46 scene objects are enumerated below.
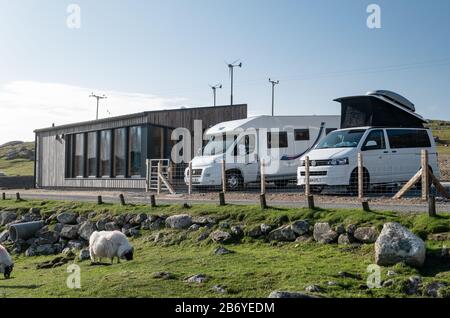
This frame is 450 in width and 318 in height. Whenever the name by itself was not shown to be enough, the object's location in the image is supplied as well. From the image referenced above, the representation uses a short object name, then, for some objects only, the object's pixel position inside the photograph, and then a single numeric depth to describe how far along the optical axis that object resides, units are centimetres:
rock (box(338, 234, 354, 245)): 1150
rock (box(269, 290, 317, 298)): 786
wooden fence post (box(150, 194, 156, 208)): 1742
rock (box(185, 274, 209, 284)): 920
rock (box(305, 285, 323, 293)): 836
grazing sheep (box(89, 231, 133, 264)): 1230
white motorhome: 2147
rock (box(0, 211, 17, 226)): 2181
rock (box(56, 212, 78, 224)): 1914
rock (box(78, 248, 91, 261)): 1408
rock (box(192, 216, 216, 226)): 1436
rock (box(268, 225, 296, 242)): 1250
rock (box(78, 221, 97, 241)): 1731
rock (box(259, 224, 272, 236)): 1304
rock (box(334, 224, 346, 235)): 1181
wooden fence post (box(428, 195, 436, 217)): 1143
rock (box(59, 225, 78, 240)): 1777
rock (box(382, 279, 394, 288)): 873
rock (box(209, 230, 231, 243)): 1317
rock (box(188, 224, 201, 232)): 1422
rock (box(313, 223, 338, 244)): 1184
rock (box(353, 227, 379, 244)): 1116
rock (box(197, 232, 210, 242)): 1355
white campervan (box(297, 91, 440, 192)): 1623
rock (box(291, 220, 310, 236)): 1245
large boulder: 961
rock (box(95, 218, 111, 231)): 1723
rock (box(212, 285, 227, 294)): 862
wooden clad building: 2792
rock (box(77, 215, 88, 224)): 1866
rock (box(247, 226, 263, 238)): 1308
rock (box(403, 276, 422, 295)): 853
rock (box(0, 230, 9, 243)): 1957
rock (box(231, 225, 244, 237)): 1332
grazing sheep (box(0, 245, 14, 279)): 1236
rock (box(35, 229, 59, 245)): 1805
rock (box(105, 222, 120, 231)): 1675
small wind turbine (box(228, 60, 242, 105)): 6113
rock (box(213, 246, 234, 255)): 1173
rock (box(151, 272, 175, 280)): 960
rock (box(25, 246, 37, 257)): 1714
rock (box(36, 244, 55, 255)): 1711
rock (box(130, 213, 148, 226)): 1631
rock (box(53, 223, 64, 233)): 1859
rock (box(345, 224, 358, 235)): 1161
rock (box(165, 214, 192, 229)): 1466
